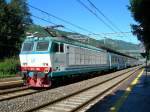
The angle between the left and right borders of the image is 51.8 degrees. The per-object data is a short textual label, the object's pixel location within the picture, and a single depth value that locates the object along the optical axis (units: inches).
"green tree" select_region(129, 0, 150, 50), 270.8
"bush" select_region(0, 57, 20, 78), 673.5
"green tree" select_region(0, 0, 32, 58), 1082.1
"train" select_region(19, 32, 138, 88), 351.1
